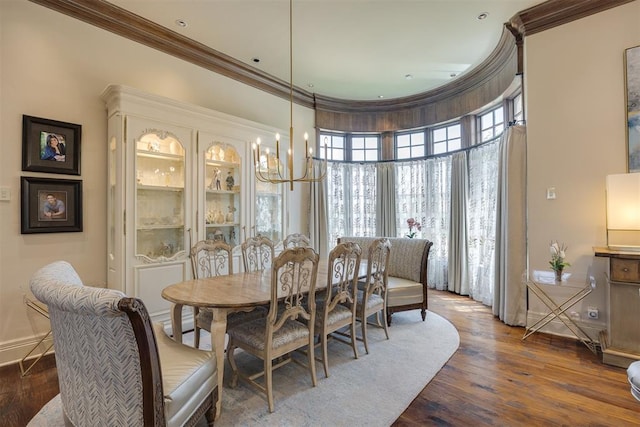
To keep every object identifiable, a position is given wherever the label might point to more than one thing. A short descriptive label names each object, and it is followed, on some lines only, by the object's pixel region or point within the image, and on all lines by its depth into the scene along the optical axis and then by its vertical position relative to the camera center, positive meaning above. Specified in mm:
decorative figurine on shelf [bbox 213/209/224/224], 3907 -29
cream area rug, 1971 -1299
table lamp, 2695 +14
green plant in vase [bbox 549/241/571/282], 2959 -457
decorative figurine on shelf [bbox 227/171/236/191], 4055 +444
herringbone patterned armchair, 1188 -626
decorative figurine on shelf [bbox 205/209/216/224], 3819 -16
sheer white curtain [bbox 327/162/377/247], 5801 +279
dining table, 1988 -563
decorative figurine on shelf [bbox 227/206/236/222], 4043 +34
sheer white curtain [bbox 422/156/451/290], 5180 -18
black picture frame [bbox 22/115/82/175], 2697 +650
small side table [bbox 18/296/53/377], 2524 -861
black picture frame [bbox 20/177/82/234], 2684 +108
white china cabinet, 3012 +326
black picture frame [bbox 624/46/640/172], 2830 +1012
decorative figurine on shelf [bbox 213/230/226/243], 3887 -245
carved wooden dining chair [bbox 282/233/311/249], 3939 -318
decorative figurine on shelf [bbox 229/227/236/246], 4070 -271
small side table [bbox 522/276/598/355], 3000 -960
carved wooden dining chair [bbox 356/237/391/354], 2873 -702
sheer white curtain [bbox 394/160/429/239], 5461 +369
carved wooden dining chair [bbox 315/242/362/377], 2426 -699
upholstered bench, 3629 -786
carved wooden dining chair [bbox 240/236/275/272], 3227 -419
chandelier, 3512 +749
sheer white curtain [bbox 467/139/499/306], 4262 -81
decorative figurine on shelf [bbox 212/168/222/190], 3904 +497
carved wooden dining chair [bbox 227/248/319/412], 2037 -820
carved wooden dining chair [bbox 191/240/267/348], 2569 -550
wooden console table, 2535 -809
